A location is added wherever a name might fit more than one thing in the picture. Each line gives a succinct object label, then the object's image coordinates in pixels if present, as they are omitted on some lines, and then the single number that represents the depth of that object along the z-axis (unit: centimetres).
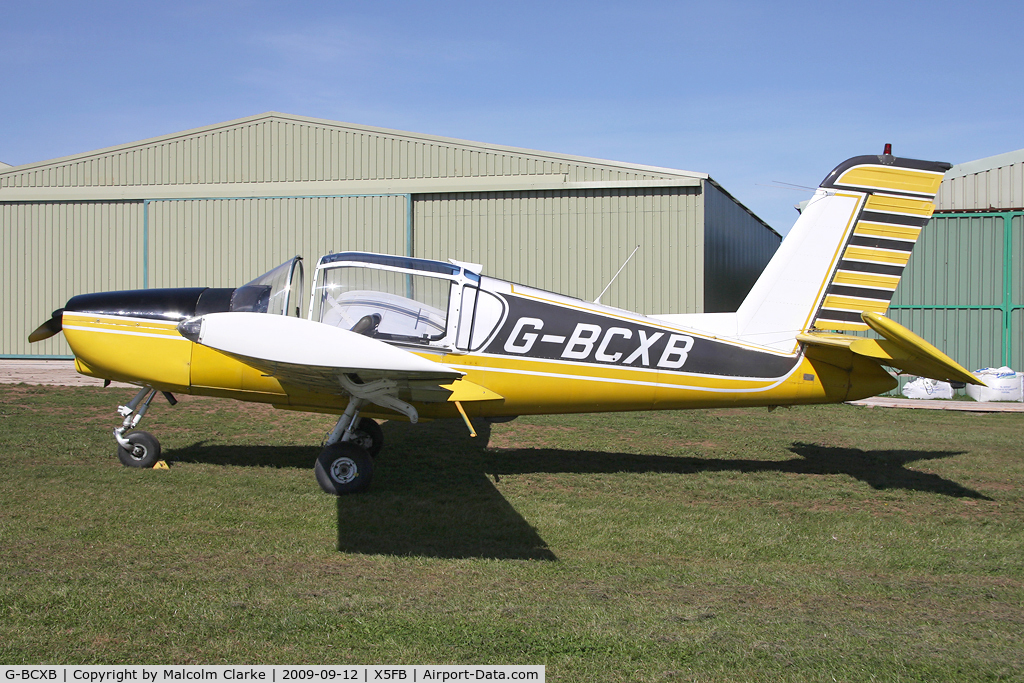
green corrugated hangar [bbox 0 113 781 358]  1612
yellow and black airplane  693
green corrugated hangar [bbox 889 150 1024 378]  1627
